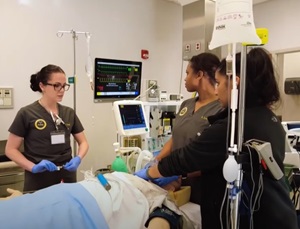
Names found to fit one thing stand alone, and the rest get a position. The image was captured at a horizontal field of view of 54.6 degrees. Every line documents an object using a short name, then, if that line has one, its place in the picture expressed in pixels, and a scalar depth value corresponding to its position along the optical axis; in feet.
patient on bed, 3.28
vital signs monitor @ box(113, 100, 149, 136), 8.43
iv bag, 3.14
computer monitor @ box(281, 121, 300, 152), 8.59
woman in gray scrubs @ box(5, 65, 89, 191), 6.51
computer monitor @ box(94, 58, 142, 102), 11.02
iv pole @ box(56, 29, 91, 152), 9.22
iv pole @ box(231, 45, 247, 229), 3.28
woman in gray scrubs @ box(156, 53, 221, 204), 5.95
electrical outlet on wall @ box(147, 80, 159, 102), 10.18
